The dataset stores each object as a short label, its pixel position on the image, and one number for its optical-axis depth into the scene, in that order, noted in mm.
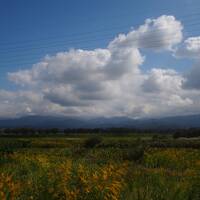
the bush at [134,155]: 13741
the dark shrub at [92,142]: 29474
